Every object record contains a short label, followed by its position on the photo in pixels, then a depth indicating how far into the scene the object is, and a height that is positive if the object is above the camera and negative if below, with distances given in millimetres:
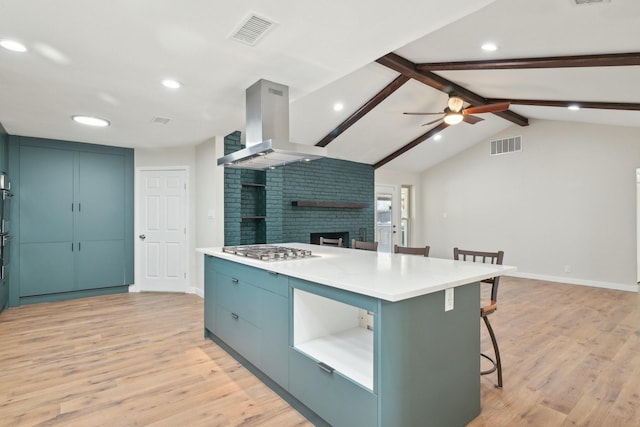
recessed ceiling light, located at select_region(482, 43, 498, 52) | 3316 +1668
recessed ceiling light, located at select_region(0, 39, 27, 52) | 2203 +1129
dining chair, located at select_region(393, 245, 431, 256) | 2783 -342
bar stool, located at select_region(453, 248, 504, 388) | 2275 -667
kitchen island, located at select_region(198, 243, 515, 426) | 1541 -724
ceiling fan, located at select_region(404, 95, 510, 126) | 4486 +1418
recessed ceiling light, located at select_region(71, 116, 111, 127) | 3877 +1096
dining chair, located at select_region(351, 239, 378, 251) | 3486 -359
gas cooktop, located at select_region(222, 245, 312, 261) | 2557 -343
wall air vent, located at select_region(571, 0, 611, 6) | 2240 +1428
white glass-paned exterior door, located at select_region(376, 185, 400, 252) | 8359 -105
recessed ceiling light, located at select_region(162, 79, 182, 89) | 2928 +1150
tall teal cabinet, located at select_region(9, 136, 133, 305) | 4699 -105
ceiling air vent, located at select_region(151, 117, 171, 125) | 3959 +1110
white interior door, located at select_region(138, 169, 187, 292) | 5473 -160
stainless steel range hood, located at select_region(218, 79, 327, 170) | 2818 +792
